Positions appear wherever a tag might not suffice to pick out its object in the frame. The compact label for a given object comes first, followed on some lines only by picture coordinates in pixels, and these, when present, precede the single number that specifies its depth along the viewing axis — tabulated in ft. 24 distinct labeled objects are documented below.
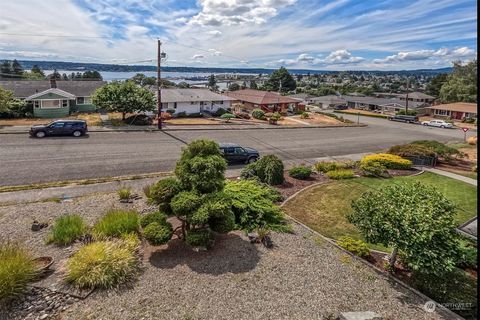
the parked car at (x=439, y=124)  184.96
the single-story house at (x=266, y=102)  190.43
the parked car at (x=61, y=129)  88.69
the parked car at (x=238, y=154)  73.65
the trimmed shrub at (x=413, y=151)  85.94
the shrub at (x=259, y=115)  162.73
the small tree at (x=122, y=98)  114.52
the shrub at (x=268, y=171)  59.67
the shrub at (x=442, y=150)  88.22
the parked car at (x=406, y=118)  204.74
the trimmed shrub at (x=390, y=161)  79.71
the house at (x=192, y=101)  149.07
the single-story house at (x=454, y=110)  213.87
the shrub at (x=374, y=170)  73.72
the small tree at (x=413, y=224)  28.94
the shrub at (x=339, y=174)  69.31
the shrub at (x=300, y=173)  66.33
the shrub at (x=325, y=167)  73.82
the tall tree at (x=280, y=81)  373.61
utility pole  105.50
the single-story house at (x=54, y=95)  122.21
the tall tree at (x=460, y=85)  248.52
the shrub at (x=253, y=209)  40.91
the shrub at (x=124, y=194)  48.01
